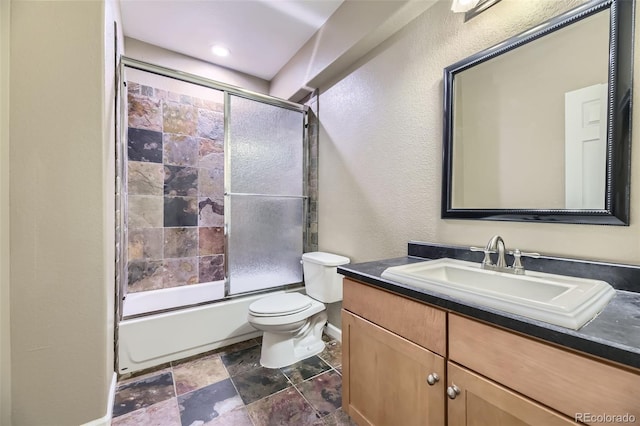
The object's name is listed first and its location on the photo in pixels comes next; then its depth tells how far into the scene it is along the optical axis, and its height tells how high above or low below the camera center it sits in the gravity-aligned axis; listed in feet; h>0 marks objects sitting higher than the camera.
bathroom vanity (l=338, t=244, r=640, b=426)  1.87 -1.40
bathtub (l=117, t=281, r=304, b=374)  5.68 -2.85
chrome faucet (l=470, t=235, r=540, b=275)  3.51 -0.63
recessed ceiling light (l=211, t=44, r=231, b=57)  7.90 +5.00
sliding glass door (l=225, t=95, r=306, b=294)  7.22 +0.48
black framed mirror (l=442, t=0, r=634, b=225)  3.02 +1.28
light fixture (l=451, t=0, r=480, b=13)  4.13 +3.35
